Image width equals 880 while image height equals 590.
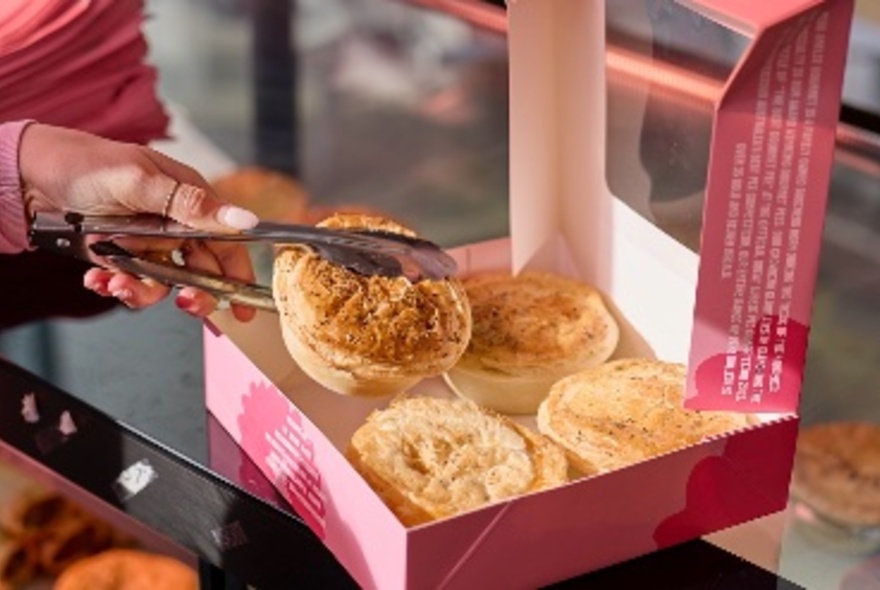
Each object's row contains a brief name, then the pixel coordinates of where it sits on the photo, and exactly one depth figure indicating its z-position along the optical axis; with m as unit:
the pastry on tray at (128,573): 1.28
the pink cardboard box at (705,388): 1.14
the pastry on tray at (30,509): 1.31
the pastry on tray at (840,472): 1.24
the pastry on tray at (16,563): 1.30
